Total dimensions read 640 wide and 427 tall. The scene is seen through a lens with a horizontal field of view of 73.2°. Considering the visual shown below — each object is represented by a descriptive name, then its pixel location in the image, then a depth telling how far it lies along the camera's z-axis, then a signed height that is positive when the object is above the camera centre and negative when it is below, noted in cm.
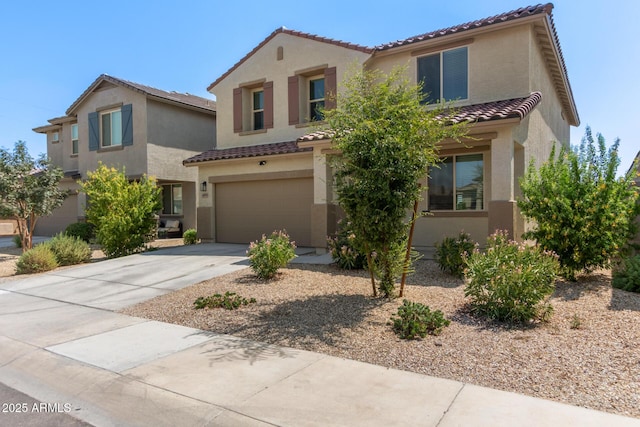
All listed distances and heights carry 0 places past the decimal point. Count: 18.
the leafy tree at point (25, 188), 1508 +73
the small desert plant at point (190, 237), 1705 -117
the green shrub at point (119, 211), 1411 -11
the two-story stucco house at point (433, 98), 1115 +267
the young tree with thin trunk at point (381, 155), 652 +80
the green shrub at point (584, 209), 804 -5
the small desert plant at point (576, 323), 564 -154
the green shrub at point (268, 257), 919 -107
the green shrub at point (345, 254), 1008 -112
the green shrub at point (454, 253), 895 -98
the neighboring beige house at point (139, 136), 1864 +336
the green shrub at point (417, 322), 558 -153
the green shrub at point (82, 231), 1892 -102
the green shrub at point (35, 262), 1205 -151
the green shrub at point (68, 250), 1289 -129
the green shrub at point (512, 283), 591 -108
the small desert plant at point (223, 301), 739 -164
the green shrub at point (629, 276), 746 -125
